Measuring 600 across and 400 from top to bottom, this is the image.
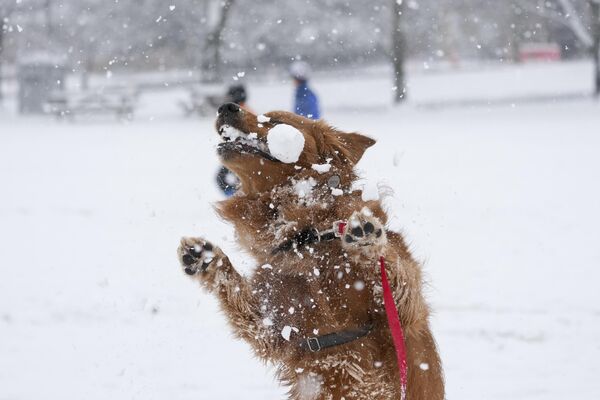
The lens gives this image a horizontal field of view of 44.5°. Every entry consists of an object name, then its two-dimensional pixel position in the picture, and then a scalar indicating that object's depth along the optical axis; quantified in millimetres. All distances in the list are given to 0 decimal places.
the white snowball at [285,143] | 3164
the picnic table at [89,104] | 25953
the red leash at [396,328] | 2936
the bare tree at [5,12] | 30528
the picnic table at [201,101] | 25688
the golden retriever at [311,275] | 3064
